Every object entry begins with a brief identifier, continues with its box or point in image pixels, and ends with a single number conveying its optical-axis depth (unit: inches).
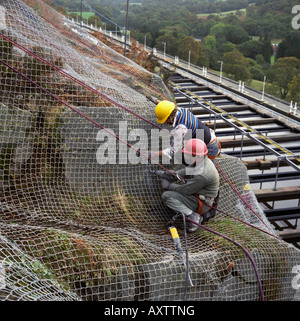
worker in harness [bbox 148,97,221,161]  250.4
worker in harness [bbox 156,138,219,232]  221.9
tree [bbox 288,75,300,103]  2174.0
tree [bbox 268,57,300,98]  2510.7
